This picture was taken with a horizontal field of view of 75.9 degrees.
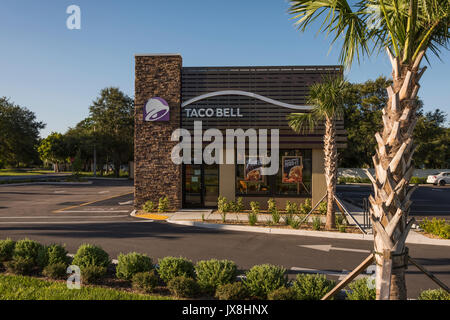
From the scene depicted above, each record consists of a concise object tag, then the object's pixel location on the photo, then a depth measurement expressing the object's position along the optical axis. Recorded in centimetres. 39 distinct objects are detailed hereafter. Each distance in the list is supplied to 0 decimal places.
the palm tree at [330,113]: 1044
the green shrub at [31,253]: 621
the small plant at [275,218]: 1151
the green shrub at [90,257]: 593
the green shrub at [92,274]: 558
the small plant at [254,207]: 1425
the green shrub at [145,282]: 529
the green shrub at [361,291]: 457
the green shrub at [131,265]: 570
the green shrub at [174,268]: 554
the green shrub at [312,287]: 475
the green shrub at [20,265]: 605
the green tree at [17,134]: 4825
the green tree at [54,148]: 5281
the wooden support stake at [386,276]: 340
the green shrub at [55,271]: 582
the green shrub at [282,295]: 466
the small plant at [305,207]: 1423
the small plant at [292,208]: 1422
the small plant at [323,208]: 1379
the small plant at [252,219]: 1147
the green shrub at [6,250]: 668
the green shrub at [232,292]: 488
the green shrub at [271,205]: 1426
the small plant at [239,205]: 1462
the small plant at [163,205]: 1458
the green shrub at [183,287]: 509
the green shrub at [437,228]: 961
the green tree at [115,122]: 4878
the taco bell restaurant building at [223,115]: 1516
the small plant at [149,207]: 1458
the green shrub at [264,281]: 500
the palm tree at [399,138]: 344
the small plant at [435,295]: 444
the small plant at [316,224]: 1080
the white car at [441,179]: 3356
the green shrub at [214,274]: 527
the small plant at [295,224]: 1096
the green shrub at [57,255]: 612
